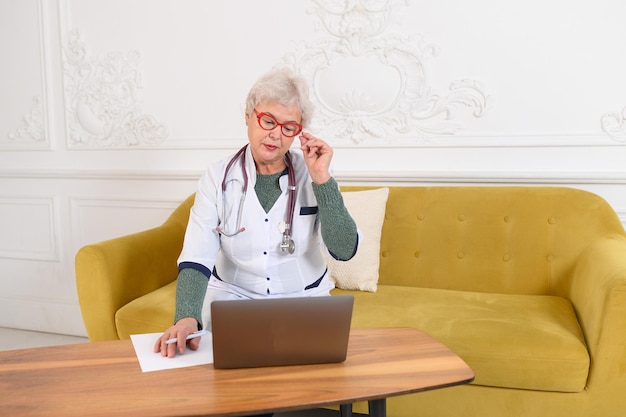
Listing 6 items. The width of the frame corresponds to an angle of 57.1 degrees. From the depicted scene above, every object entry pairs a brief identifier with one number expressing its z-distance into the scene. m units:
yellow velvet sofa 1.80
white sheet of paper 1.27
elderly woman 1.65
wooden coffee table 1.07
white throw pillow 2.44
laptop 1.16
